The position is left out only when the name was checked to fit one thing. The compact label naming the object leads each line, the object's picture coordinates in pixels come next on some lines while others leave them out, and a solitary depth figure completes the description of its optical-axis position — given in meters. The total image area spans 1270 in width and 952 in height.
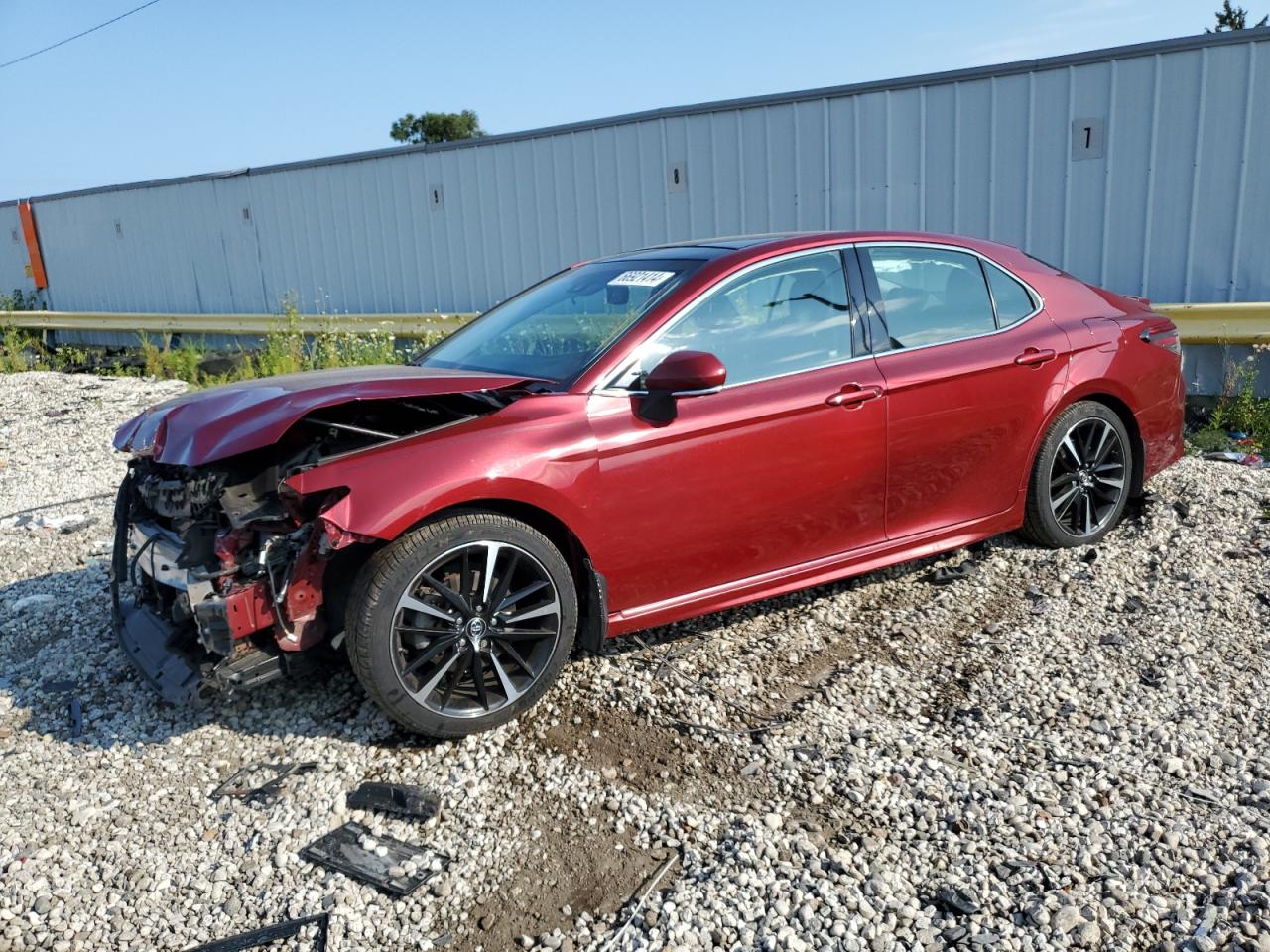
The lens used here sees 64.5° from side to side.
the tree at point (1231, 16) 34.28
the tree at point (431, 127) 60.91
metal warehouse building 7.68
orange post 18.77
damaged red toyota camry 3.50
